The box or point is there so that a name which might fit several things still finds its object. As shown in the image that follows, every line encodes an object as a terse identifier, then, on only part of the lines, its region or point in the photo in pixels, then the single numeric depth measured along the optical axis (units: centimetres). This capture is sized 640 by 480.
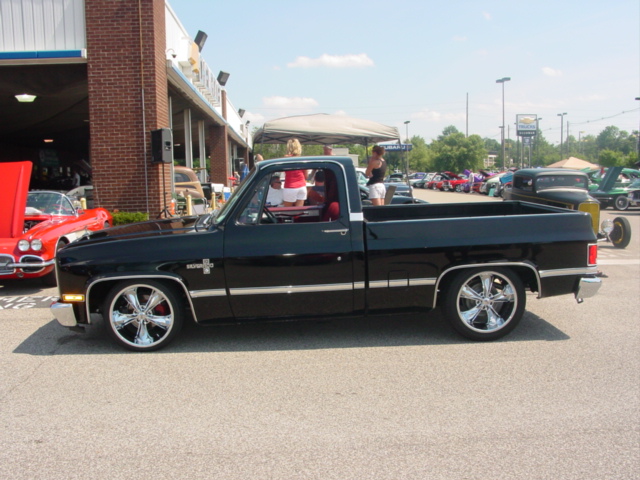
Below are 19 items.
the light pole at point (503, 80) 5906
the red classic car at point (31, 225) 770
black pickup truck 510
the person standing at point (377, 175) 1067
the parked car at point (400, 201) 1125
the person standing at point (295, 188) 558
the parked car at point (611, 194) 2266
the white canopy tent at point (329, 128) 1426
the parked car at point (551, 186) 1423
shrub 1160
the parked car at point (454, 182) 4884
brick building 1218
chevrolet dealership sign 7356
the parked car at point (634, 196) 2283
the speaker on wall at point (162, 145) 1195
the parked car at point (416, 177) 6176
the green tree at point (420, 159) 9831
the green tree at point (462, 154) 7356
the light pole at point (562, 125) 9864
